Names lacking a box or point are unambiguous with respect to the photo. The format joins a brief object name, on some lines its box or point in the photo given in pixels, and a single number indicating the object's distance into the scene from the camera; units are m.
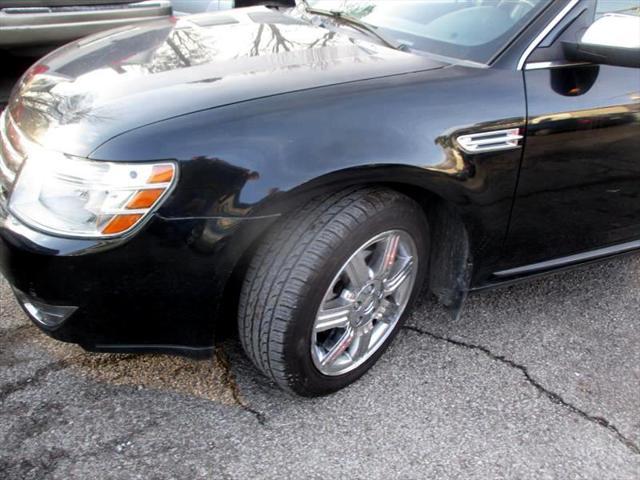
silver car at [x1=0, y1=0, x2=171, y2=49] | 3.84
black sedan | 1.82
